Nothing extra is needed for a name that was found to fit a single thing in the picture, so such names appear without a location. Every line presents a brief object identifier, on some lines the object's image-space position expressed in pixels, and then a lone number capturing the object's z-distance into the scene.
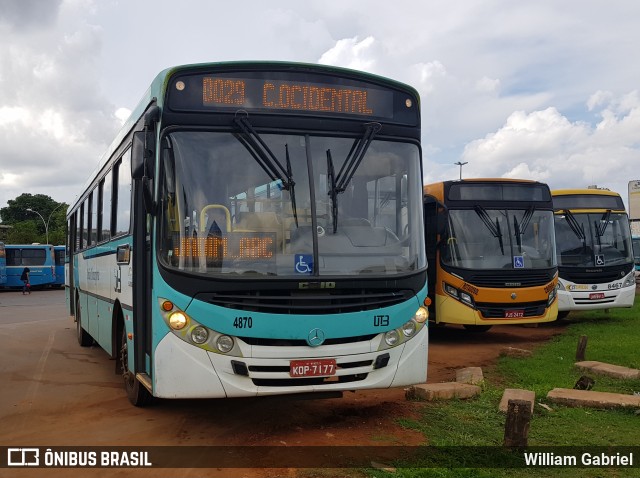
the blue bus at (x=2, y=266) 40.12
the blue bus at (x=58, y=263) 43.53
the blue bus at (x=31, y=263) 41.47
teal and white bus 5.99
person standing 38.88
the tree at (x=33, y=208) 96.25
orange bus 12.91
